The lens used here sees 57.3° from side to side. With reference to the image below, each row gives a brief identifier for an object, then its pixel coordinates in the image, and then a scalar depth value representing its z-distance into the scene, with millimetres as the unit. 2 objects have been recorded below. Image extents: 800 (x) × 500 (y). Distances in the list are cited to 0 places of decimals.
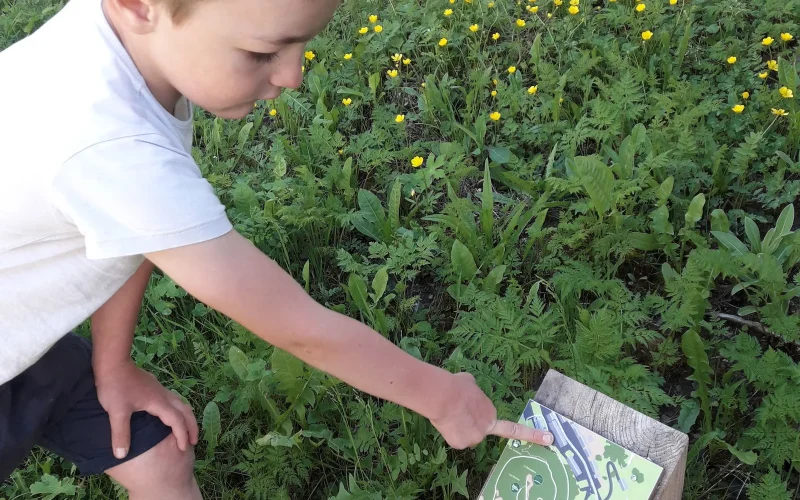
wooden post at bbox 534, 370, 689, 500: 1421
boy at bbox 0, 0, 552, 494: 1191
